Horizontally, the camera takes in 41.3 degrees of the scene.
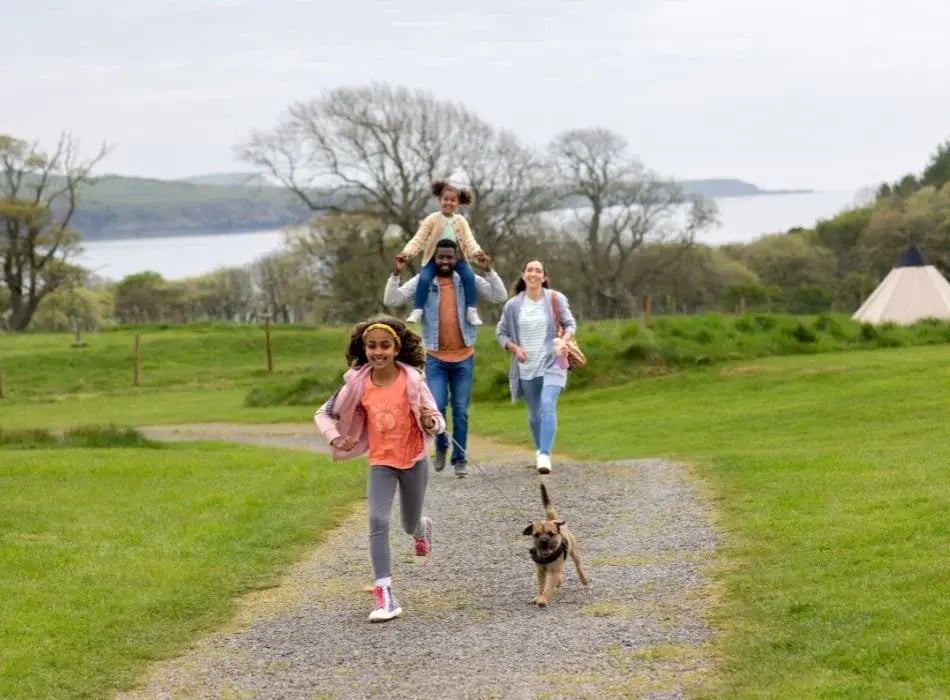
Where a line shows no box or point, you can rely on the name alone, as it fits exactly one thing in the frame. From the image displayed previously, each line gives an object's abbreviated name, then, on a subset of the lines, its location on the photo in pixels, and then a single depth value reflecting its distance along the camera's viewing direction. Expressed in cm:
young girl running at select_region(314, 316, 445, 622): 766
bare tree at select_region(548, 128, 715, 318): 8744
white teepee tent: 3831
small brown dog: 755
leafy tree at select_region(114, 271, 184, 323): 11181
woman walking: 1227
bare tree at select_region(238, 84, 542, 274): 6606
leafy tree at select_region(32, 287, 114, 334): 8175
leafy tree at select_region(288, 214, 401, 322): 6906
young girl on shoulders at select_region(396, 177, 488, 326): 1195
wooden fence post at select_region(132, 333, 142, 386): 4036
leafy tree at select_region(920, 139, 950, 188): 10169
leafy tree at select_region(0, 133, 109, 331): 6925
